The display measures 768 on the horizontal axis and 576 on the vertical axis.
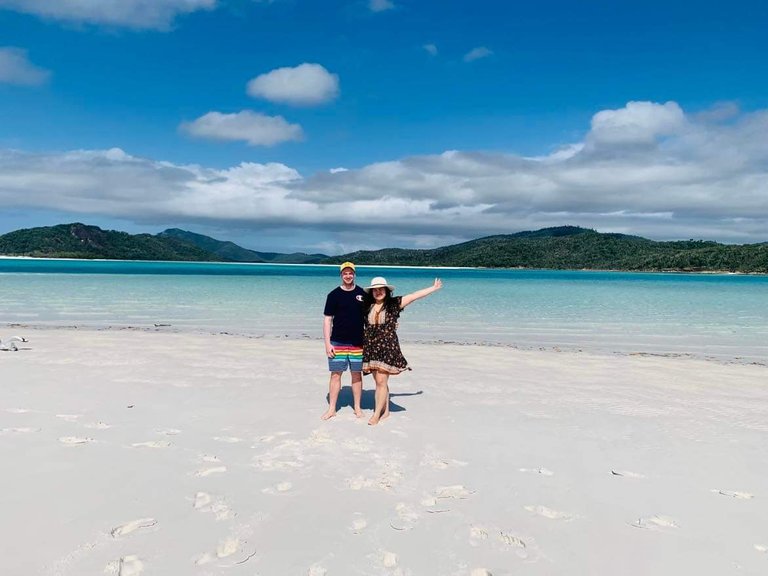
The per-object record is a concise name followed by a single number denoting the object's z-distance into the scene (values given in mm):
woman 7637
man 7730
